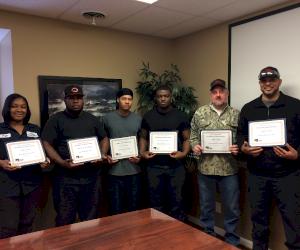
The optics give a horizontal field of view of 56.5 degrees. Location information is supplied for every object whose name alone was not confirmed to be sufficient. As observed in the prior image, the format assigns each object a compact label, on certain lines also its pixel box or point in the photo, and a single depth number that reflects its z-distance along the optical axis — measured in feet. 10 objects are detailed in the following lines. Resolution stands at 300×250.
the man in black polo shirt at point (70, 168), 7.64
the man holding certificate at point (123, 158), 8.43
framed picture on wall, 9.72
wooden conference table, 4.16
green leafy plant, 11.11
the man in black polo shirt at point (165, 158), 8.59
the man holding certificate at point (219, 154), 8.00
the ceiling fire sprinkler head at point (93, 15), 9.11
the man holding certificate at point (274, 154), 6.93
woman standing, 6.95
